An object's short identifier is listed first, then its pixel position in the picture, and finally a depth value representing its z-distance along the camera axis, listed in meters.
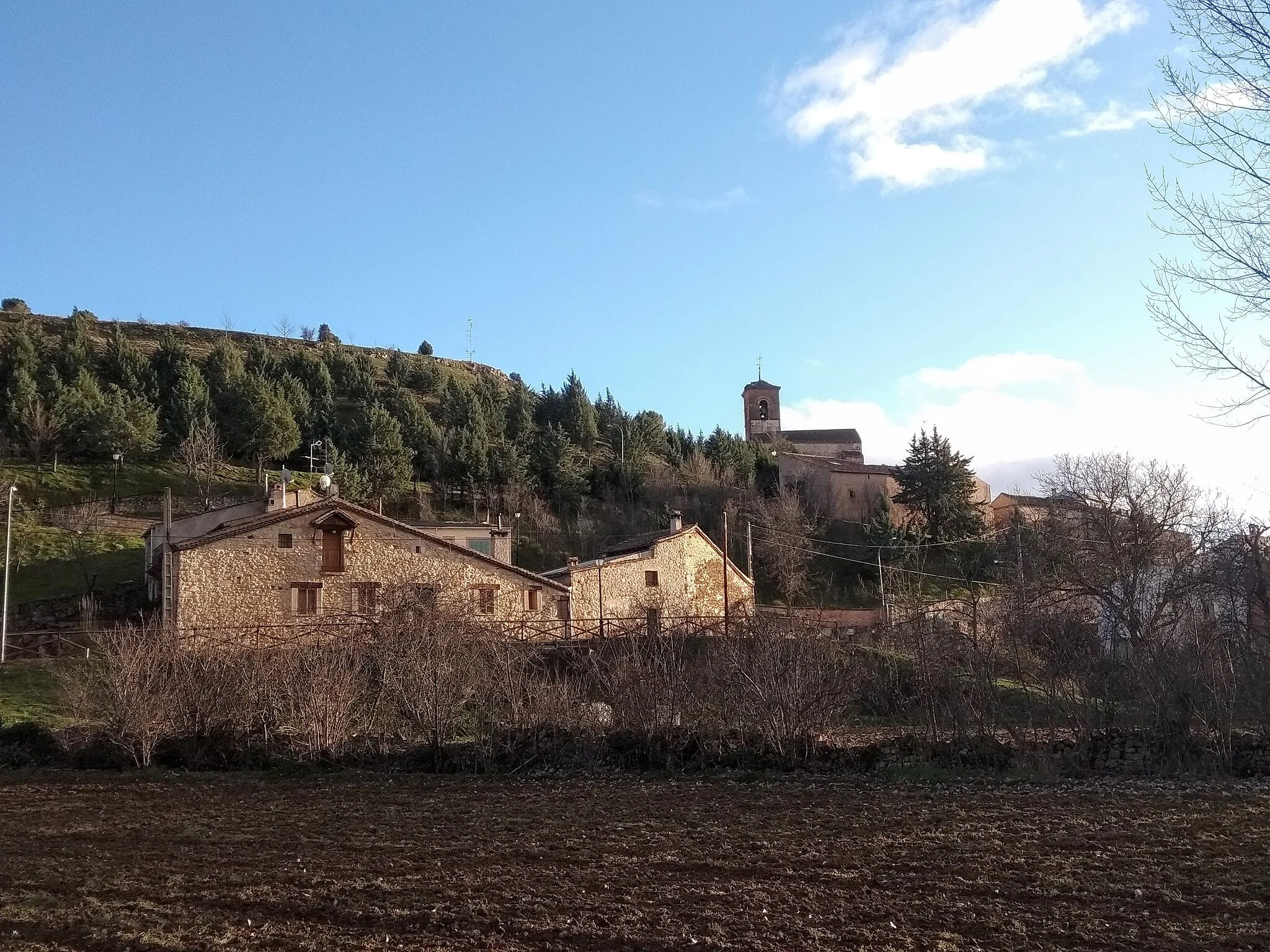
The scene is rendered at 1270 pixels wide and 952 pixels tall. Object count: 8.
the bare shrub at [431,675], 16.38
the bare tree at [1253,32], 6.78
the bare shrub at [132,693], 16.28
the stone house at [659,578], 36.09
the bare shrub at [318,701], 16.34
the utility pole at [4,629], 26.97
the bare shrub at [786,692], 15.73
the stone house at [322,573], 28.22
